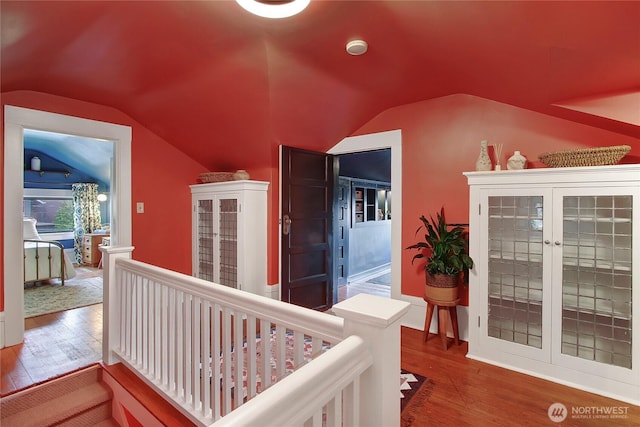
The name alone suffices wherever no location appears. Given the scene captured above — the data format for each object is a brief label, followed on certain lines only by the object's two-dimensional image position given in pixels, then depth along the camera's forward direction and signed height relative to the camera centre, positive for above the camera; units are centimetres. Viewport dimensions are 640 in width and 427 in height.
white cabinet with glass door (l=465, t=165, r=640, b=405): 196 -46
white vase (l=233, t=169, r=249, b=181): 330 +38
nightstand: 617 -77
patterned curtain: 654 -1
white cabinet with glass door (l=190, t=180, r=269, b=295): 321 -25
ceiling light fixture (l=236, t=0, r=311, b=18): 160 +107
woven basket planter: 256 -65
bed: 426 -74
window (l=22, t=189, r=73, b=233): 638 +4
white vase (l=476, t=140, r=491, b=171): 249 +41
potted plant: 253 -43
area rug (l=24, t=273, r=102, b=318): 352 -110
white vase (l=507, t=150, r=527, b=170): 238 +38
